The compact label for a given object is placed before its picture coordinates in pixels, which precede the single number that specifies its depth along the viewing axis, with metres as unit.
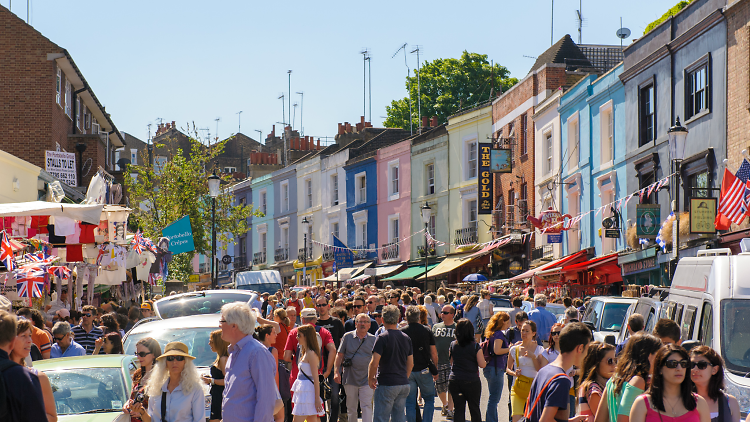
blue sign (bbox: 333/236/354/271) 46.84
